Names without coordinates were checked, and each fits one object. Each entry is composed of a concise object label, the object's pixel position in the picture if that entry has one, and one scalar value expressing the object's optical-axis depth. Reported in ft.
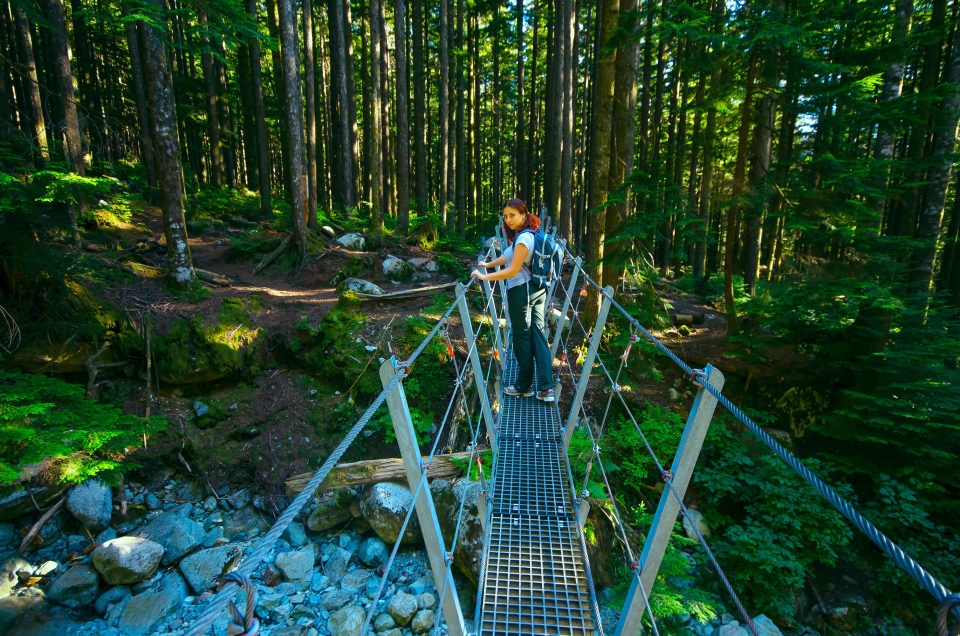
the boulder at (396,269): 29.58
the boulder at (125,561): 14.93
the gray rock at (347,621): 13.65
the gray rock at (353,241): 32.81
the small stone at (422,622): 13.83
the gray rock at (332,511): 17.63
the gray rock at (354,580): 15.42
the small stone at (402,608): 14.11
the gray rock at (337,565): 15.83
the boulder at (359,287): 25.49
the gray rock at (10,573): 14.16
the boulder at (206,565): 15.30
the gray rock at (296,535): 17.01
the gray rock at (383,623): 13.89
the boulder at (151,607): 13.74
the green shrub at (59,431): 13.07
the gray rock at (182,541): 15.94
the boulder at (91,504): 16.49
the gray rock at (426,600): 14.52
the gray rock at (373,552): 16.46
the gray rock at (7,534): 15.49
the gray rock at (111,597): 14.29
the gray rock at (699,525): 16.66
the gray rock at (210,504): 17.90
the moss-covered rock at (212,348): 20.04
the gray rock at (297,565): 15.67
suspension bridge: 3.31
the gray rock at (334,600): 14.64
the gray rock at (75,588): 14.23
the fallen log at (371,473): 17.21
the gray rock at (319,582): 15.34
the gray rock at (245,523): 17.19
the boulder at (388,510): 16.92
